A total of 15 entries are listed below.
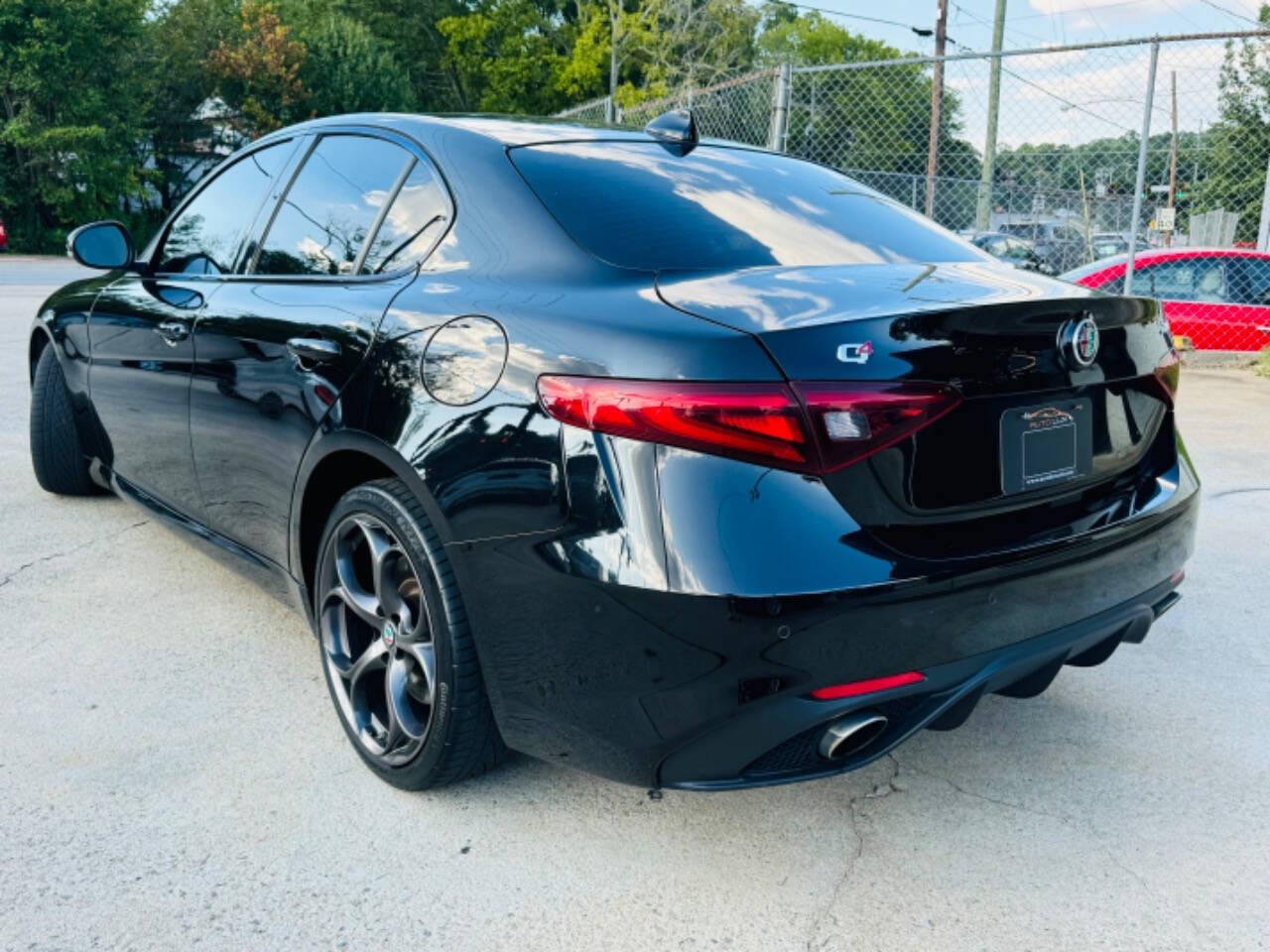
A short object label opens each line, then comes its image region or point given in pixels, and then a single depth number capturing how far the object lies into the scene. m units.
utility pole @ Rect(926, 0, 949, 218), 11.38
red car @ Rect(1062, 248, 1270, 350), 10.13
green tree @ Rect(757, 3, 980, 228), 10.66
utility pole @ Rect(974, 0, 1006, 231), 13.10
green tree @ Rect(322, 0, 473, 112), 52.59
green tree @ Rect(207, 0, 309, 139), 37.78
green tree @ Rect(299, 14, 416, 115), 43.16
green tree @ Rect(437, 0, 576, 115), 48.62
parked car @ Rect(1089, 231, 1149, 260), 13.41
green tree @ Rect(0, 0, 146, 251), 28.73
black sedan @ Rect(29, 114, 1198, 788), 1.93
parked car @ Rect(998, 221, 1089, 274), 14.59
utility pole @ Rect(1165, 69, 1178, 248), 13.30
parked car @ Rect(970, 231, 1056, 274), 12.56
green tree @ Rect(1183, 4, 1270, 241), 12.18
